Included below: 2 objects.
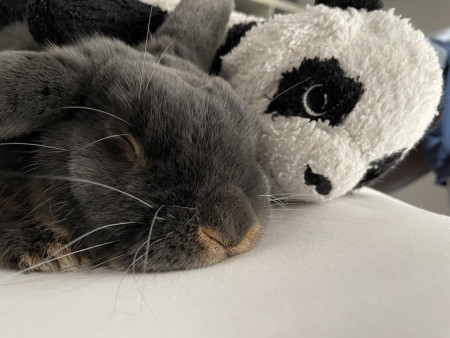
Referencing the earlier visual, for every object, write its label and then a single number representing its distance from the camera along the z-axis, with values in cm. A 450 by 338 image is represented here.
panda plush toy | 20
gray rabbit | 15
